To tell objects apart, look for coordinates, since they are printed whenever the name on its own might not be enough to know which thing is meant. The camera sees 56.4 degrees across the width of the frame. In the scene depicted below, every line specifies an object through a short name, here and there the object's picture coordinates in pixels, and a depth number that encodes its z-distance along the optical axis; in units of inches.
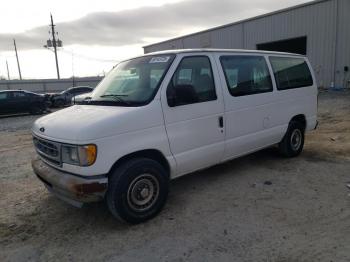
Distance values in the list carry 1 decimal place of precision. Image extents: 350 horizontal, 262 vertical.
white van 142.6
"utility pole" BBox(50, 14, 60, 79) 1968.5
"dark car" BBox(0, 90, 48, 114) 716.0
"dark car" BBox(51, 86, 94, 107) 932.0
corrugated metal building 745.0
